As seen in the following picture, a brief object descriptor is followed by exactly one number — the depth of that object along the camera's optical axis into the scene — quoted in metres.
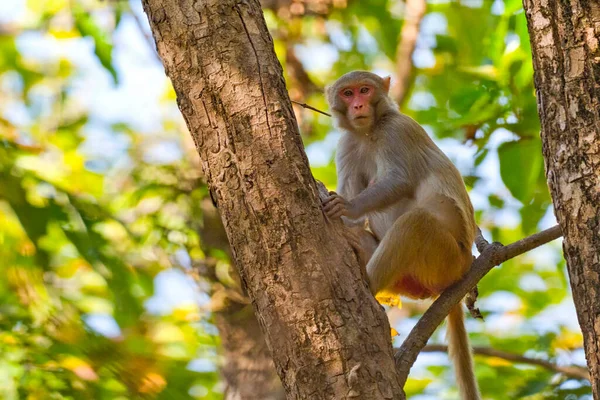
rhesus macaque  10.93
